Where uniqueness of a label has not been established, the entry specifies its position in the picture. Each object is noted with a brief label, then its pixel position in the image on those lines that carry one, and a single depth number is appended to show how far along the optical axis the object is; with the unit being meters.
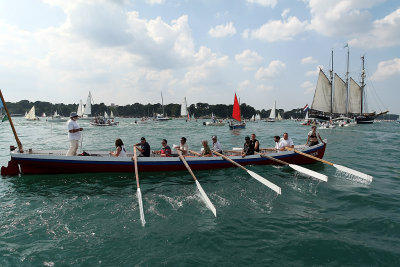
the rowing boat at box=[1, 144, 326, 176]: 11.01
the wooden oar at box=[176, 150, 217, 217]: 7.17
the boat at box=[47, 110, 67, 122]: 87.95
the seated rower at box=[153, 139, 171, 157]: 12.66
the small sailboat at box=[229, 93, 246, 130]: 43.06
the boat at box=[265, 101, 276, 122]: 125.44
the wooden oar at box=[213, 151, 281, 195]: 8.39
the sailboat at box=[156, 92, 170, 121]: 104.47
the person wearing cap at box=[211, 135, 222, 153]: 13.82
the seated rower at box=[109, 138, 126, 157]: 11.55
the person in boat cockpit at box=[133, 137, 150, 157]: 12.27
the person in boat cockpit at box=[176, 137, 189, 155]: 13.09
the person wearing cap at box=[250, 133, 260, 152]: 13.82
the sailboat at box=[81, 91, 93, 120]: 79.29
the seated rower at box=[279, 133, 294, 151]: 14.48
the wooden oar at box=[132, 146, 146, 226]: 6.89
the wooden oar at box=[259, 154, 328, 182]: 9.13
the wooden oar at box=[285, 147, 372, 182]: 10.19
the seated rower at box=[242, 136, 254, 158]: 13.46
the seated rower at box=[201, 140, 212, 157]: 12.91
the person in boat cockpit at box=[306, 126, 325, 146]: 15.31
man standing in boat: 10.88
